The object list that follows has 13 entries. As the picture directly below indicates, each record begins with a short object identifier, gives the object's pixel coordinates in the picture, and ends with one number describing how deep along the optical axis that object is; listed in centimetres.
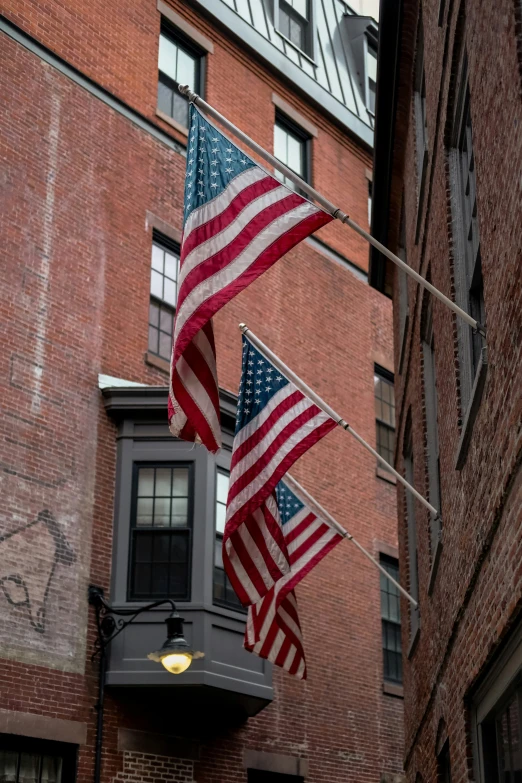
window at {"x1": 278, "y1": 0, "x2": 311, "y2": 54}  2375
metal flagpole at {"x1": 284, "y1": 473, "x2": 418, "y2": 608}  1222
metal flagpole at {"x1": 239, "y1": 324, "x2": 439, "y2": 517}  1025
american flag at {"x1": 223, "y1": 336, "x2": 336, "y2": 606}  997
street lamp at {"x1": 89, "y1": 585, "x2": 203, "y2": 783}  1356
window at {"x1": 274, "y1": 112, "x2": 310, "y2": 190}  2273
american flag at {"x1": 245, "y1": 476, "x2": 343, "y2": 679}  1216
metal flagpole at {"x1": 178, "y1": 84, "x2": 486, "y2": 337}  704
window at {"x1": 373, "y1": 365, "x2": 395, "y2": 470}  2291
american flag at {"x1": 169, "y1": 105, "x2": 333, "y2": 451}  782
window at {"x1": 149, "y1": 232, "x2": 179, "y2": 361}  1817
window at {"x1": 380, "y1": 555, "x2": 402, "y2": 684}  2130
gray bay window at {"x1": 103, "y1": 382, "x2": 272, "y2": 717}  1568
